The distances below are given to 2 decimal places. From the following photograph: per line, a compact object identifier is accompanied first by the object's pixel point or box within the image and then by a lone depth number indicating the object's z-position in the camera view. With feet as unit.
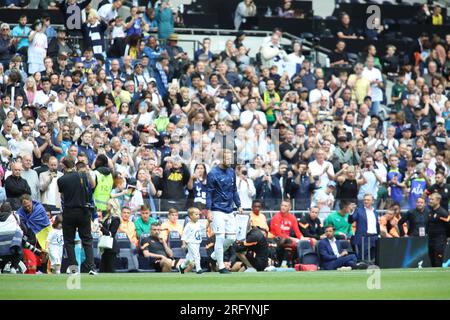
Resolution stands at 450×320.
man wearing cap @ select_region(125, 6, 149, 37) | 96.94
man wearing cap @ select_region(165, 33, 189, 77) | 96.84
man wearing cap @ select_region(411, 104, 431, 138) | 101.55
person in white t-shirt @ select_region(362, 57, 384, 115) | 103.55
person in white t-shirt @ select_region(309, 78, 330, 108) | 98.89
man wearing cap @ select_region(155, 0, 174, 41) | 101.14
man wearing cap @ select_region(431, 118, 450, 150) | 99.76
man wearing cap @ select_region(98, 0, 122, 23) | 99.55
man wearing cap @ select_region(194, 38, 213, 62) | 98.94
